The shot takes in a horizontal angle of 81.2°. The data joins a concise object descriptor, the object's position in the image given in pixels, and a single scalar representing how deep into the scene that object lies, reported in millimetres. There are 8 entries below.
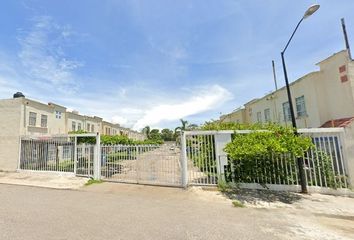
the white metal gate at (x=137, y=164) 11234
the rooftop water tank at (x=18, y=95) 20344
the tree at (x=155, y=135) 83750
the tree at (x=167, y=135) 87350
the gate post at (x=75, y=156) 13234
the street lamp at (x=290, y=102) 7630
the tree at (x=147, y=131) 86375
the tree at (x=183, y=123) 42300
